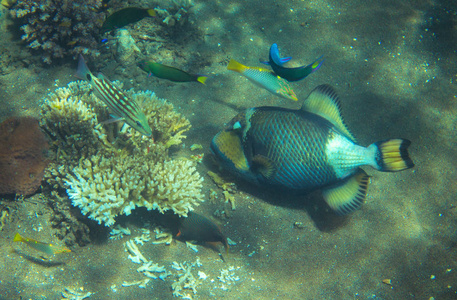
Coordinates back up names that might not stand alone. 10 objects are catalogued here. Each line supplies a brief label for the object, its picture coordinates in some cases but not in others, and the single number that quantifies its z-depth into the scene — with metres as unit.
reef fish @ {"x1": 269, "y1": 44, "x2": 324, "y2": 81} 2.74
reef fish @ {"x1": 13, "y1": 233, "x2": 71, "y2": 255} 2.69
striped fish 2.42
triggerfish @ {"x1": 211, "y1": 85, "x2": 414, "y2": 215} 3.04
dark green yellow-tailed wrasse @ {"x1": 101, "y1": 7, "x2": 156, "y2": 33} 3.47
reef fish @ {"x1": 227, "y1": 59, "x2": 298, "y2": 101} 3.33
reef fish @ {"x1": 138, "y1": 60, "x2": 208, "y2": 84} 2.90
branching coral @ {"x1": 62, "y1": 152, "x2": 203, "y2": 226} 2.86
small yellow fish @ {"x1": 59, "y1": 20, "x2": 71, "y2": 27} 4.57
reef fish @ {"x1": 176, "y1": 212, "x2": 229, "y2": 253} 2.97
